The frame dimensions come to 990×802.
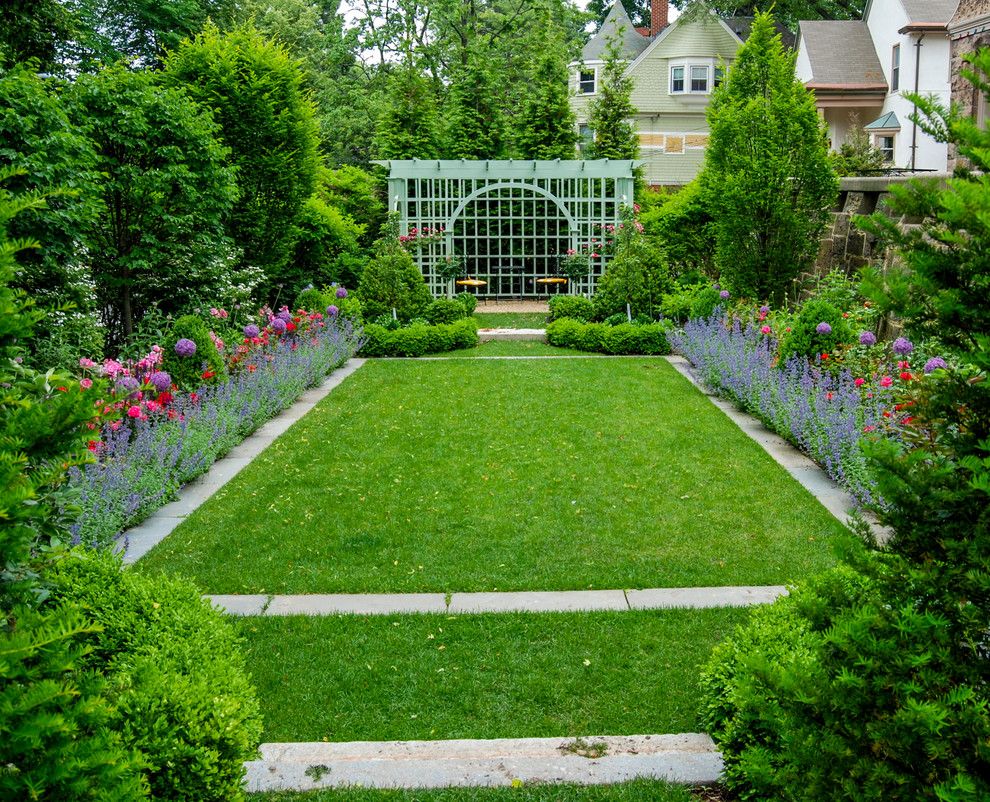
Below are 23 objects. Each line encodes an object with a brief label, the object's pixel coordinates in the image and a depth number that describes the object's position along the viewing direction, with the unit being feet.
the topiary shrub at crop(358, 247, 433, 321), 46.85
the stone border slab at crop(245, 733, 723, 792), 10.43
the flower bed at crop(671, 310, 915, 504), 21.16
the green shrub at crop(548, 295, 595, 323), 48.01
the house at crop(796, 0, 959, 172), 83.30
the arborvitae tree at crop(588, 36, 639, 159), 72.84
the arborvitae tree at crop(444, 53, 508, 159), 71.10
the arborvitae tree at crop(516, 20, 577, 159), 71.10
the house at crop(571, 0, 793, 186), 103.40
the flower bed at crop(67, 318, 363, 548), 18.08
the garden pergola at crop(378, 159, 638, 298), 57.67
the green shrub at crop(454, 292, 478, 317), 51.49
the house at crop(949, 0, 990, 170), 53.01
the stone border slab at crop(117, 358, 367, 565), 18.61
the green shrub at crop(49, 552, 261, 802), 8.77
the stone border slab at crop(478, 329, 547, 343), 48.10
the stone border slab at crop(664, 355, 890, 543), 20.27
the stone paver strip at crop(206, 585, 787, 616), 15.42
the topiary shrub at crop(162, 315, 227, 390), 26.96
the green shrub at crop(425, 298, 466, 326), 47.42
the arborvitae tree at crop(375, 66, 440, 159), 69.62
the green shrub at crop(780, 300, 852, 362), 28.09
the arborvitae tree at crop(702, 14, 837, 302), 36.99
